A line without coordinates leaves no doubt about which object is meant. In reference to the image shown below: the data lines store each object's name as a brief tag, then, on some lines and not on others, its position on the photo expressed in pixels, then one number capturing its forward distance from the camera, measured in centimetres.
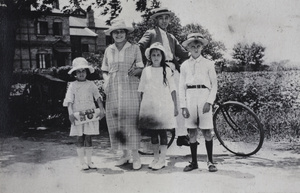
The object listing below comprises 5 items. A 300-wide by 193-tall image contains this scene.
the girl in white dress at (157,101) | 438
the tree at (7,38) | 748
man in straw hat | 503
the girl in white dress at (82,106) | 446
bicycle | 495
